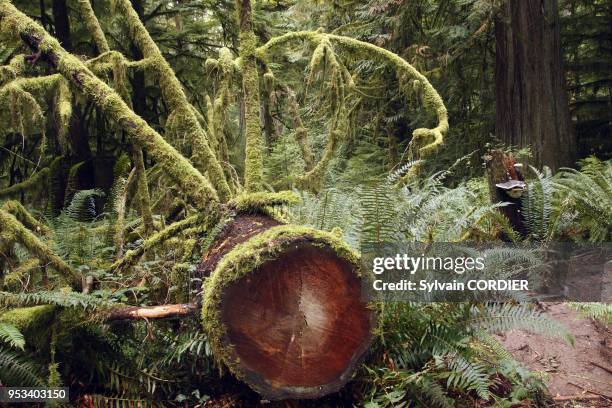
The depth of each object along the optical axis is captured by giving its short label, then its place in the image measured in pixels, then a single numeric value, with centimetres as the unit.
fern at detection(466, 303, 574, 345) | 265
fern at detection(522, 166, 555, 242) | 407
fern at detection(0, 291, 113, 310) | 293
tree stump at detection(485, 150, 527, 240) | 409
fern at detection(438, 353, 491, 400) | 261
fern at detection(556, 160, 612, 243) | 456
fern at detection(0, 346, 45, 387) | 285
